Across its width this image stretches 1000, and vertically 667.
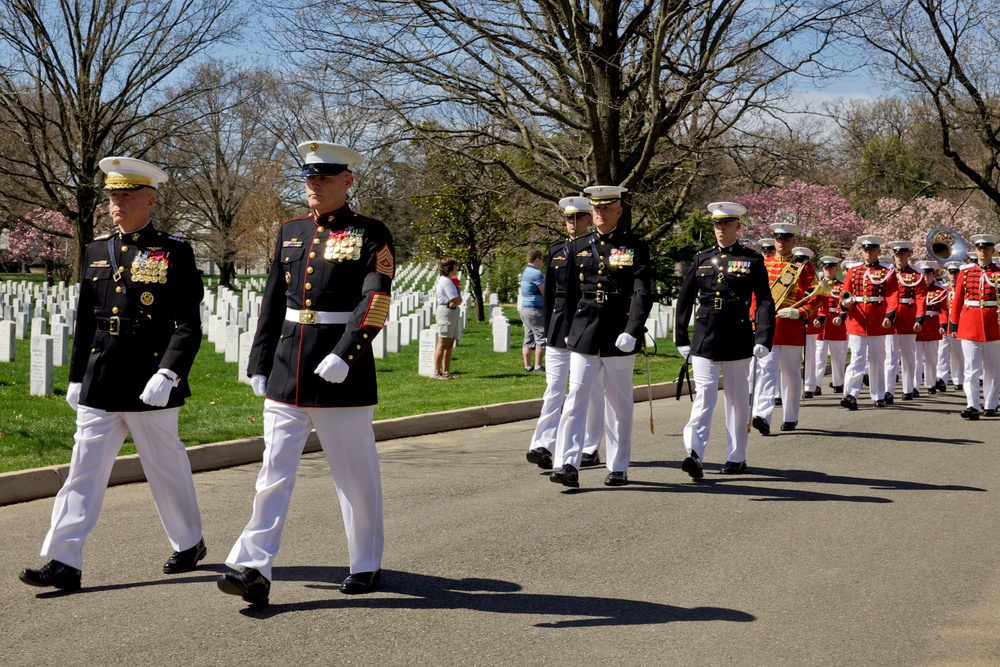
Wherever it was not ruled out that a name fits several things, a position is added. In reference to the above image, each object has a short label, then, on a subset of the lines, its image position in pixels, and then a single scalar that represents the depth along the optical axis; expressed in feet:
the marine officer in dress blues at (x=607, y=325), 25.48
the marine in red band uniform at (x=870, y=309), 44.75
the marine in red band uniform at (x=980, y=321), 41.11
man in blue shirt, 53.11
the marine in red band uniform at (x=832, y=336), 50.00
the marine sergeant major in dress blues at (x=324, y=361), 16.07
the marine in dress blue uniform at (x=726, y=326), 27.61
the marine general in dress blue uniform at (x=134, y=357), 17.25
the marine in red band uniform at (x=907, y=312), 47.42
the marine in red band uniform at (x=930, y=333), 50.44
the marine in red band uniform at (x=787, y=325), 36.32
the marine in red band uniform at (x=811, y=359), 48.53
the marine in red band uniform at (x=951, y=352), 48.67
